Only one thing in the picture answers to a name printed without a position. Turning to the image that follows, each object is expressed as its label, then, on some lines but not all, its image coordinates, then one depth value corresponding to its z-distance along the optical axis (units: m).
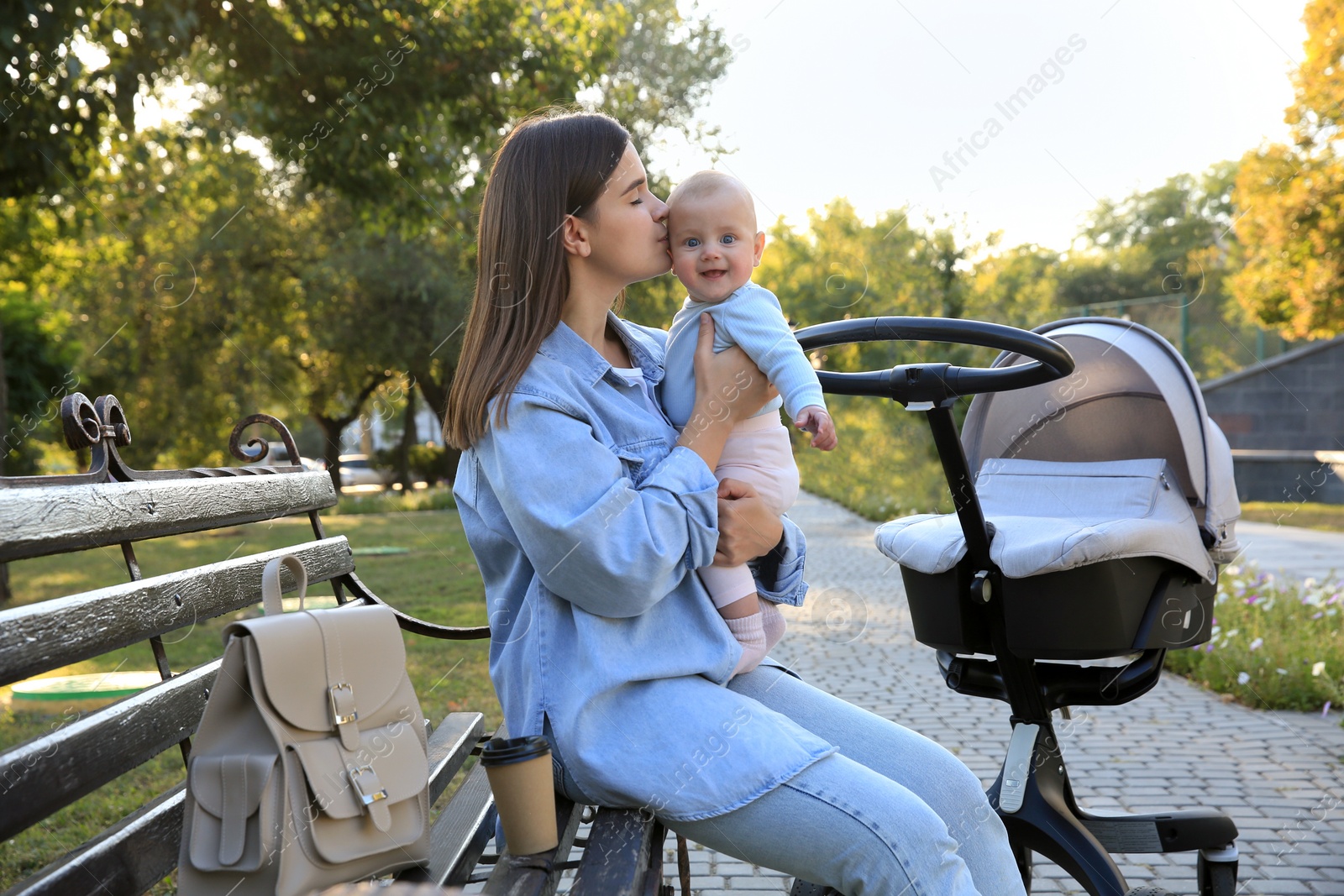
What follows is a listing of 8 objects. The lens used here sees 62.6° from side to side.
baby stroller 2.42
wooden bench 1.54
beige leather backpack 1.41
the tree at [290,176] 7.78
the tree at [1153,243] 39.86
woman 1.68
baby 1.98
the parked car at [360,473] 45.69
